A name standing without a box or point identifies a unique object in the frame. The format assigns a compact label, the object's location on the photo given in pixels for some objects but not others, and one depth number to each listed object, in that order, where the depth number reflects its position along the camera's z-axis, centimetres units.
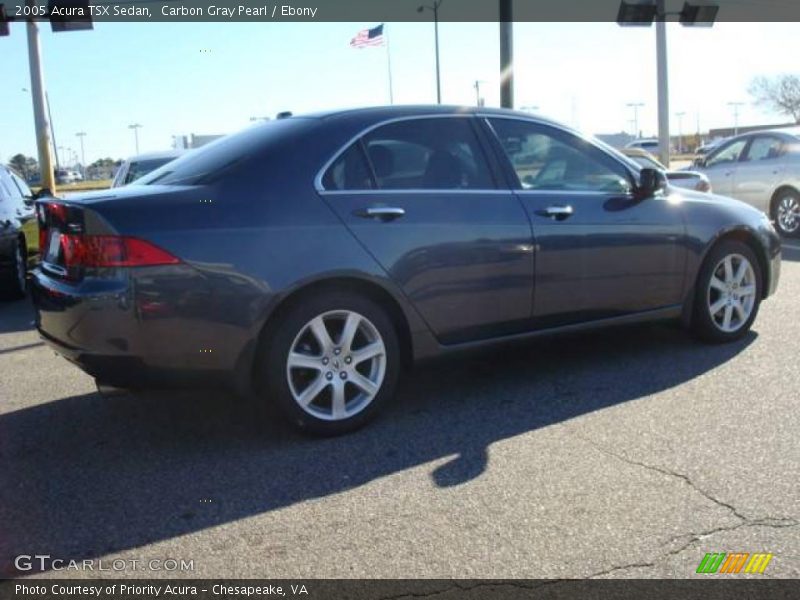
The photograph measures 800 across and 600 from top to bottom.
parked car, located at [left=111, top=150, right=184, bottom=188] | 1091
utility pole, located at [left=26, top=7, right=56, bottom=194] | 1834
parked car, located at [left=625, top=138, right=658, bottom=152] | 4860
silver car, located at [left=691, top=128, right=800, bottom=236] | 1134
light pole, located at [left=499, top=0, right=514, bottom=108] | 1281
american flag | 2762
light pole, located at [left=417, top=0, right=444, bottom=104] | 2733
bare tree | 7062
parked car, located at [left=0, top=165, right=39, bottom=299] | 825
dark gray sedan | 355
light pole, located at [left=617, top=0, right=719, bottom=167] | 2067
